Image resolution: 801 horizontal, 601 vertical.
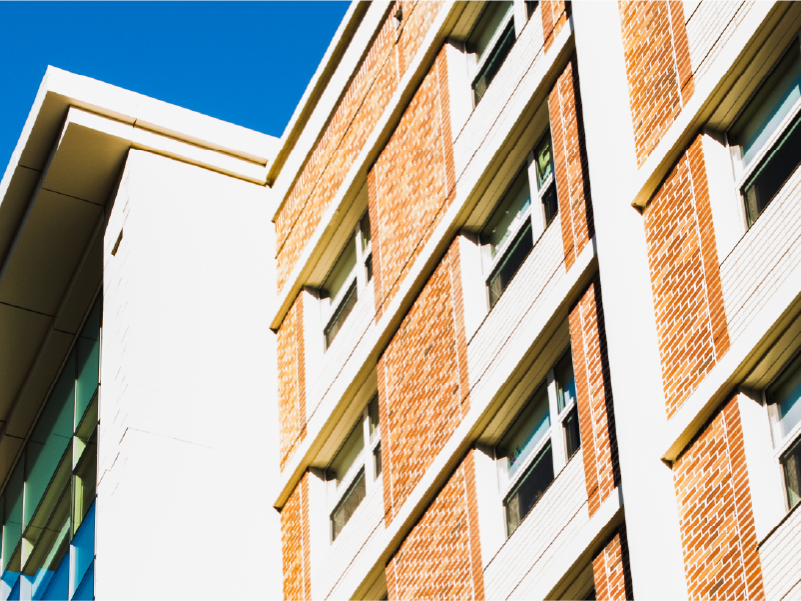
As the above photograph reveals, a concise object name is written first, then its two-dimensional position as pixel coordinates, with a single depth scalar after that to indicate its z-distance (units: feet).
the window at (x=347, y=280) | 71.97
